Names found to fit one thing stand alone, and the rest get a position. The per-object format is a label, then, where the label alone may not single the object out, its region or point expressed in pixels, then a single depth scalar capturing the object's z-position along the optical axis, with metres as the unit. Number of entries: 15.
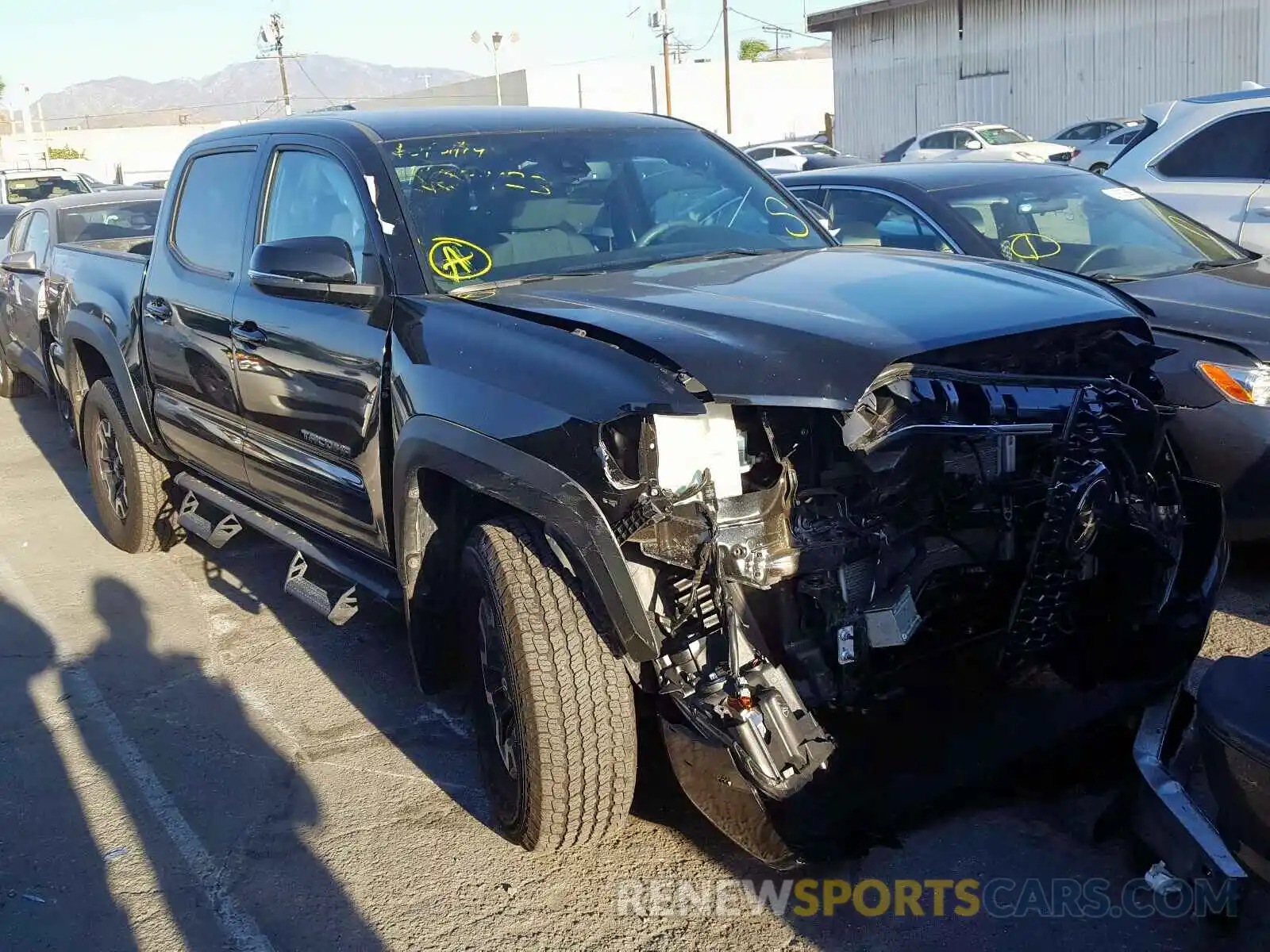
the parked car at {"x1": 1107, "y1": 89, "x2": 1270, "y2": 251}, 7.68
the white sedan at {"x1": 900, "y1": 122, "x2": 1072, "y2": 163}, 23.58
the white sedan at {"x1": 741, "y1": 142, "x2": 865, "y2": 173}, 29.73
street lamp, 53.28
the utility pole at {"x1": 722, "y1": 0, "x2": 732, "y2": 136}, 47.31
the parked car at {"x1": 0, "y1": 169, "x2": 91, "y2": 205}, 20.73
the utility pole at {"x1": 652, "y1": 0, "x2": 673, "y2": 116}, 47.21
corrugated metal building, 26.69
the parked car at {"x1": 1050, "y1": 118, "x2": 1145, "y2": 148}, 24.44
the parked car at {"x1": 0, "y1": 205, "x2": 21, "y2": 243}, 16.98
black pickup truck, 2.88
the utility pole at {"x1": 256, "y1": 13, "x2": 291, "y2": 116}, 58.59
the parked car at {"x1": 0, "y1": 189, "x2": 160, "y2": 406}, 9.38
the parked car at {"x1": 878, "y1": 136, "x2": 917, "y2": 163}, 27.86
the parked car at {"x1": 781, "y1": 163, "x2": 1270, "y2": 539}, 4.46
